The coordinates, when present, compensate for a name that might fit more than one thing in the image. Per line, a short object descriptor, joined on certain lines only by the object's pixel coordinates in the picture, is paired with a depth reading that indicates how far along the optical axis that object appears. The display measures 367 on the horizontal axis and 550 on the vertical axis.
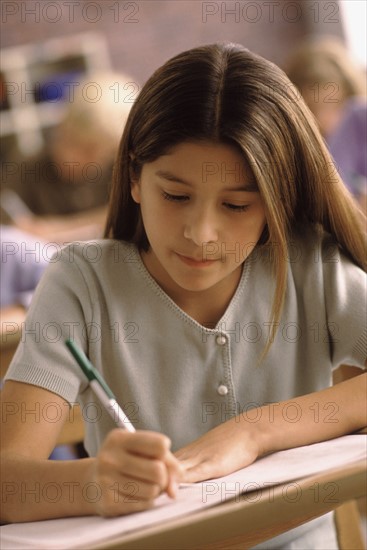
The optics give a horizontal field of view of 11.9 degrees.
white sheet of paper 1.34
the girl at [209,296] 1.53
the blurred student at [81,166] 4.98
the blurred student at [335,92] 3.49
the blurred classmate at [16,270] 2.59
